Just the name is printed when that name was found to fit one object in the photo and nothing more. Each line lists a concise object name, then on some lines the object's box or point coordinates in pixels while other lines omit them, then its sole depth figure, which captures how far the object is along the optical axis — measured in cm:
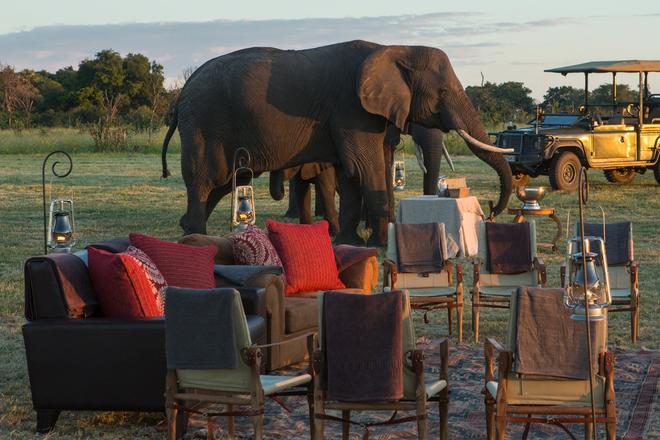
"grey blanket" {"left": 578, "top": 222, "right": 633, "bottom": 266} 1280
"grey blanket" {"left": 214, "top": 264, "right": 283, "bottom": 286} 1098
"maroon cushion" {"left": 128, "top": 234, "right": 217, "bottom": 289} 1013
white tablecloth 1860
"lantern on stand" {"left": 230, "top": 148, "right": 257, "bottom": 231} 1384
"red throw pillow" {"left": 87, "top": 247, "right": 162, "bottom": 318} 918
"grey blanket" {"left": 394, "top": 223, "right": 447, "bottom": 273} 1337
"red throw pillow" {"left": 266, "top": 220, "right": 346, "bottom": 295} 1195
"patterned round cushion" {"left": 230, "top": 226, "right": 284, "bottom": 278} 1169
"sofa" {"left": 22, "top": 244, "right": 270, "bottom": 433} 891
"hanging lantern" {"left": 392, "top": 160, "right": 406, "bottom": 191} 2201
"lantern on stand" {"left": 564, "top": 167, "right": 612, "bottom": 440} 653
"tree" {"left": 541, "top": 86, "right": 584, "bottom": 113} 6408
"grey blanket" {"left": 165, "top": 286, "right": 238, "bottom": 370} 811
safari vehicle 2924
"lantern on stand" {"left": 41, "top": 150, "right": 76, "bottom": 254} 1088
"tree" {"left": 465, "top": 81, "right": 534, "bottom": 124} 6090
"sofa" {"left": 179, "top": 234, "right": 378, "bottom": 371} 1049
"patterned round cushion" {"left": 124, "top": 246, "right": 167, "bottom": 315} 943
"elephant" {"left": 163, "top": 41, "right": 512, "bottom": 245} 2003
